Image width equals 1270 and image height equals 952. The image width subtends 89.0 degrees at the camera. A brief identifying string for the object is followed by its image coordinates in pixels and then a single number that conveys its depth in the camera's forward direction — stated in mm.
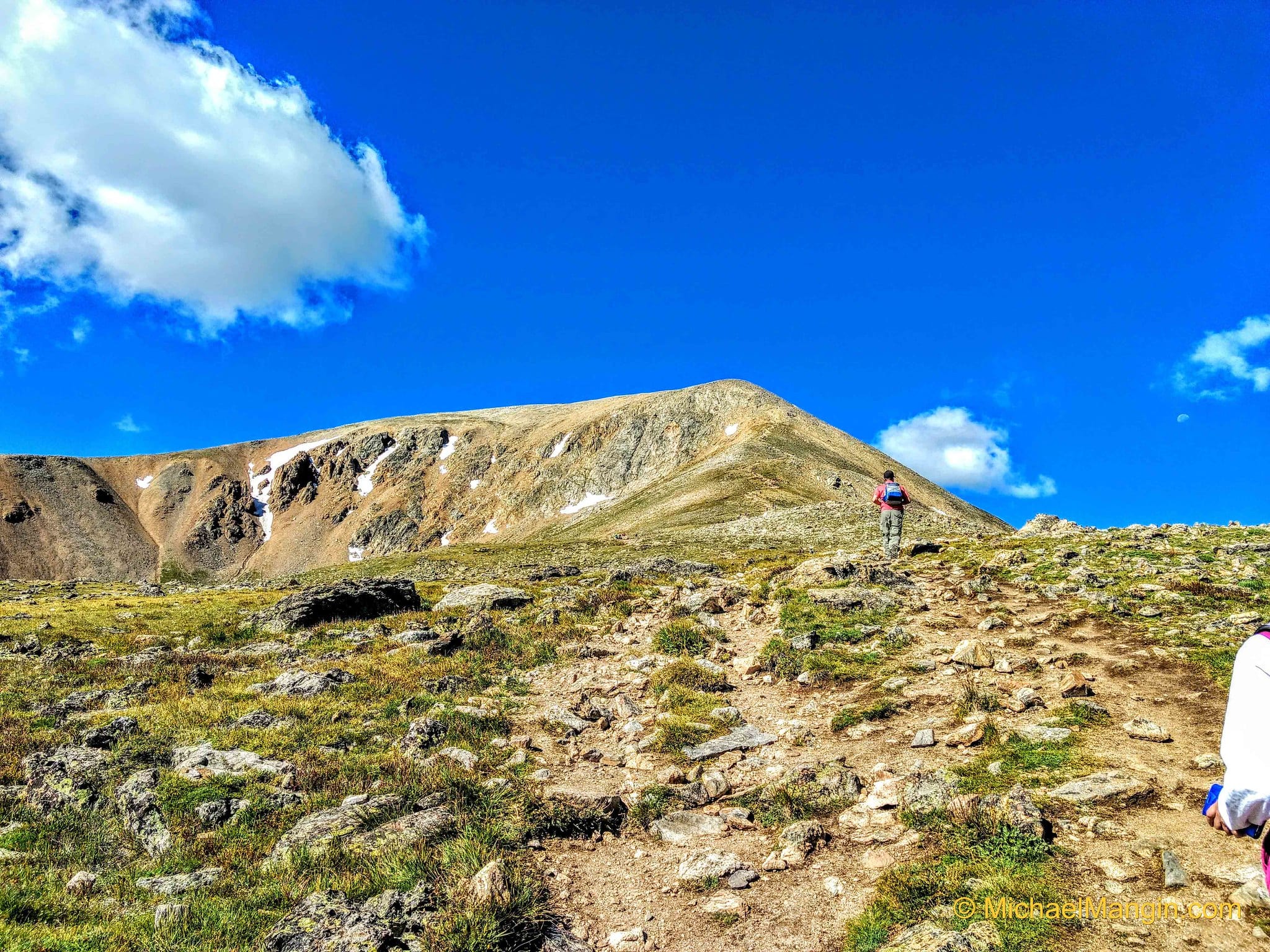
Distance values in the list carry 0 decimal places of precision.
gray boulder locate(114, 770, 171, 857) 9477
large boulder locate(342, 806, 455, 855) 8773
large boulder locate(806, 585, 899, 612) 20406
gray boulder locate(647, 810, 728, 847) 9562
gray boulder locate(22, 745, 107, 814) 10648
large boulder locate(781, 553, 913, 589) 23562
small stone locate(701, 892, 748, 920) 7707
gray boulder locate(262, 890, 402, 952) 6750
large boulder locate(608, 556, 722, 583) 36219
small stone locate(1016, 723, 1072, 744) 10148
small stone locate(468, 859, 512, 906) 7254
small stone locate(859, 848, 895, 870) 8109
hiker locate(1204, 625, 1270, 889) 4680
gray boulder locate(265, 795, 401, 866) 8992
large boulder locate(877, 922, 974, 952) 6090
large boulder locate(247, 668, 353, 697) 16984
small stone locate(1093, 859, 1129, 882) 6793
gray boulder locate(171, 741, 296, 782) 11805
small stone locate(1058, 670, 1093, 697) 11750
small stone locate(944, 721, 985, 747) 10633
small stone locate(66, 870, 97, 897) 8188
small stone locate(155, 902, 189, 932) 7355
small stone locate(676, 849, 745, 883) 8430
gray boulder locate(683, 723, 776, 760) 12172
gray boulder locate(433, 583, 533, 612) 28094
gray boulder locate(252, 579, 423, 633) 27156
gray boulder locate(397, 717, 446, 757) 12844
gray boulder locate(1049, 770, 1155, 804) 8203
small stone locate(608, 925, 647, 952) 7281
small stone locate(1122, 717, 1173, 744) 9695
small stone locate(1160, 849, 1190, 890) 6500
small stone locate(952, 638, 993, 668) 14164
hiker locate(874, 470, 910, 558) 29250
